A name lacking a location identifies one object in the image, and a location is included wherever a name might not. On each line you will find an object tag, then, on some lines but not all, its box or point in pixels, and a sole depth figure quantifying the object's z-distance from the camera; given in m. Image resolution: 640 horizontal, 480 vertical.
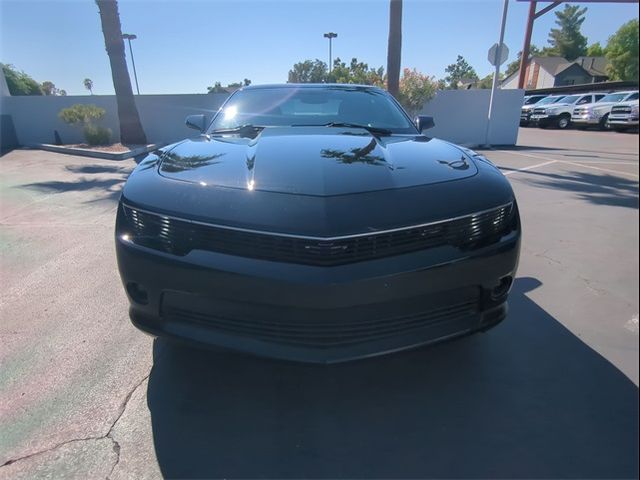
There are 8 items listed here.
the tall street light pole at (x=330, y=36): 37.97
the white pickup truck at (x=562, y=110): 21.66
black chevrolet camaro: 1.78
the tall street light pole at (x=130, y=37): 37.41
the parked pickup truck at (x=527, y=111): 24.66
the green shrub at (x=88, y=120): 12.91
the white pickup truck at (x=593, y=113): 16.80
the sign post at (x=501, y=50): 12.03
